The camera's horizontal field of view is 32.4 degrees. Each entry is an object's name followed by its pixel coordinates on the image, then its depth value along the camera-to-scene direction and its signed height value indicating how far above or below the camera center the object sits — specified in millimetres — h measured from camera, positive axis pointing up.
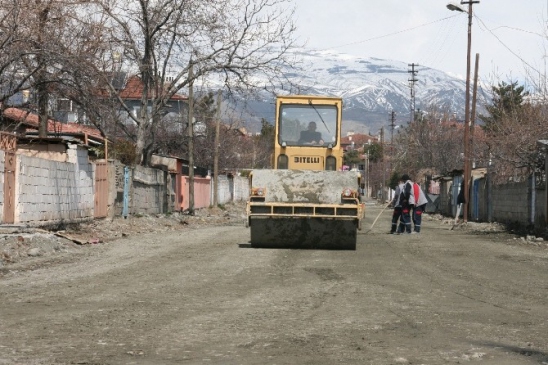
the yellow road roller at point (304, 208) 20234 -345
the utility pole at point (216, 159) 56728 +1884
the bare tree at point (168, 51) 37688 +5757
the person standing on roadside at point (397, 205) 28438 -329
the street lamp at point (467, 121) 42562 +3635
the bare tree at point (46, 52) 24047 +3651
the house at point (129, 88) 46094 +5900
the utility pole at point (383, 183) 106881 +1192
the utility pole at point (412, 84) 92625 +11817
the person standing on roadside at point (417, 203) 28391 -258
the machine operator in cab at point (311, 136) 22922 +1375
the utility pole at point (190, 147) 44797 +2124
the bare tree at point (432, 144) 79312 +4436
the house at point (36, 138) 26797 +1596
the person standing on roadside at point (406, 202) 27906 -229
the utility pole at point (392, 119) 128200 +10489
